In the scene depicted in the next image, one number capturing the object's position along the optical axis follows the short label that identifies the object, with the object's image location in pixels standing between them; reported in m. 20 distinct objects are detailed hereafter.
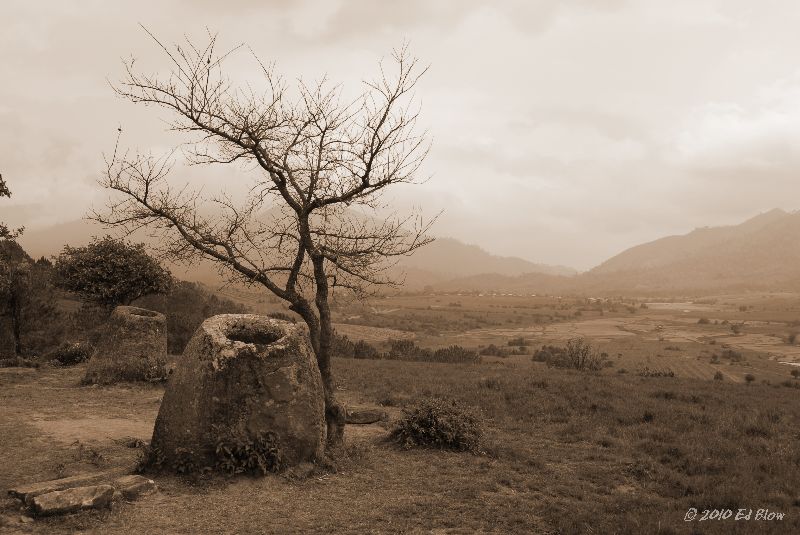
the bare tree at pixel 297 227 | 10.48
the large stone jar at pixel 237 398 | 9.02
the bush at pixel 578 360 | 30.06
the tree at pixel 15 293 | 23.05
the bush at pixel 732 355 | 42.46
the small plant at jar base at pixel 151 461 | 9.09
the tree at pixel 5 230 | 16.75
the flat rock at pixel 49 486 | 7.61
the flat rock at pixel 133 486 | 8.09
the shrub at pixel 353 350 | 33.69
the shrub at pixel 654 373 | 26.98
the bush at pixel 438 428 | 11.78
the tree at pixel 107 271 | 23.05
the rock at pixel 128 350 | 17.33
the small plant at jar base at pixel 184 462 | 8.95
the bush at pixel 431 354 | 33.97
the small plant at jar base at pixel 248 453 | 9.02
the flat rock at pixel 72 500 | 7.29
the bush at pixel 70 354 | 21.72
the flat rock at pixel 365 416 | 14.53
